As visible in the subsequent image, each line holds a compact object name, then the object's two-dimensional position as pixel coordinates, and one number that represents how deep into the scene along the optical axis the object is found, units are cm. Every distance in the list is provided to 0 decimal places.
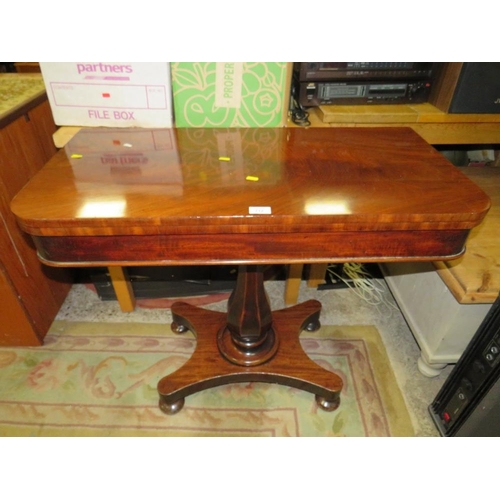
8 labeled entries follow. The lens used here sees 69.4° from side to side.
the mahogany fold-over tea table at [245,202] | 61
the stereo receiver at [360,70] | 102
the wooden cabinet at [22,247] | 104
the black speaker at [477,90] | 101
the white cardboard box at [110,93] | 92
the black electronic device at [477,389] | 80
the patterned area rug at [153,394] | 102
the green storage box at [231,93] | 94
